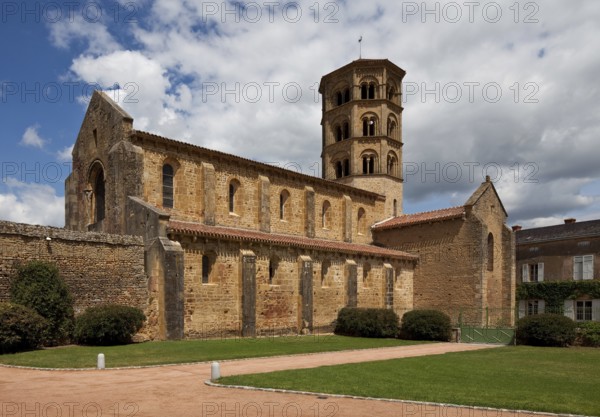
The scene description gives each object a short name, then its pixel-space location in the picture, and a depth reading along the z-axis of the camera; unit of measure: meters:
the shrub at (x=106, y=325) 19.64
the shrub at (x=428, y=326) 26.23
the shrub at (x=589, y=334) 23.33
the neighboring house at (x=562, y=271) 36.47
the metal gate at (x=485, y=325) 25.98
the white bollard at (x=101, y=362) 14.03
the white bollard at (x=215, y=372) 12.14
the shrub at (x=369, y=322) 26.98
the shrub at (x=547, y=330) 23.52
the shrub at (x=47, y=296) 18.91
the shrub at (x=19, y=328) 16.77
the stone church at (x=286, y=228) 23.42
